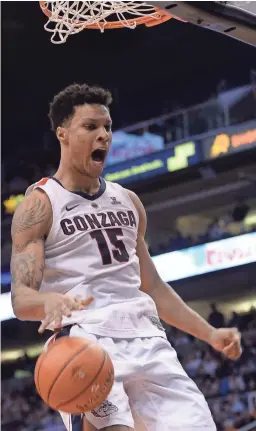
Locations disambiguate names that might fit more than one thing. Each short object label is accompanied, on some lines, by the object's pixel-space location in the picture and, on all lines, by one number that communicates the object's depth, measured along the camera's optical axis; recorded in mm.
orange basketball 5270
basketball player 5850
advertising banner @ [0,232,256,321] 30938
